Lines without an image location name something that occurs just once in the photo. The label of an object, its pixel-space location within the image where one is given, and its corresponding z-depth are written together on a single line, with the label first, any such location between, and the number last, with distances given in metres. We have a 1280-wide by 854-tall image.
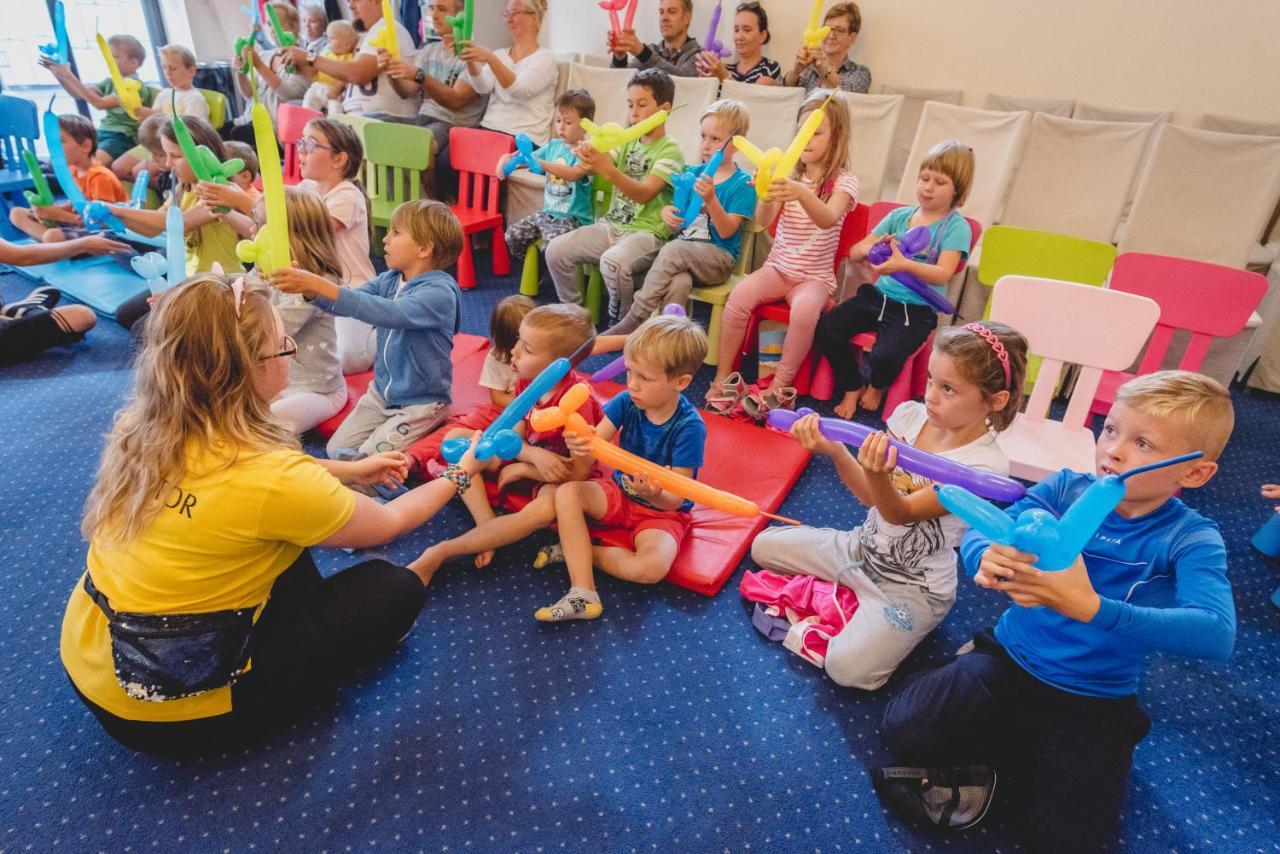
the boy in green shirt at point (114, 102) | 4.99
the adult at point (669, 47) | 4.56
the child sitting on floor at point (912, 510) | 1.56
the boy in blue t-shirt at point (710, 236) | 3.10
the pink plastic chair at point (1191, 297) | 2.51
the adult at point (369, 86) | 4.64
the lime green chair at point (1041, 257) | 2.85
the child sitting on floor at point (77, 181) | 3.84
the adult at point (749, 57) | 4.43
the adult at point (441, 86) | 4.51
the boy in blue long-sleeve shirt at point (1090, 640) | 1.17
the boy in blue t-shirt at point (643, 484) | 1.88
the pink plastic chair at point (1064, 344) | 2.21
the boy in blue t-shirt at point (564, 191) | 3.65
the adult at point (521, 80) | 4.41
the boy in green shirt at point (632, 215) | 3.32
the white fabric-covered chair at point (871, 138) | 4.09
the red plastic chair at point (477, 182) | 4.08
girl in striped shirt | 2.91
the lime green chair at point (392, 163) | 4.05
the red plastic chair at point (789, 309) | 3.10
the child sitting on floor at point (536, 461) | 2.02
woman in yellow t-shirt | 1.25
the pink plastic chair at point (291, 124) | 4.38
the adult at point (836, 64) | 4.29
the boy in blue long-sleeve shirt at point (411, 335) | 2.24
